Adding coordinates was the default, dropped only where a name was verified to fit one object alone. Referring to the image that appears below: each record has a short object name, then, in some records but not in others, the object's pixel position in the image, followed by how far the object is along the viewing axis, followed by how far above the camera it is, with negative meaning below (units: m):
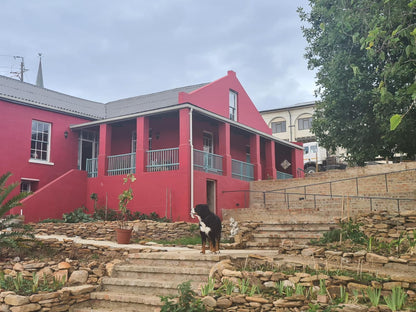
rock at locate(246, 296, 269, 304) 5.83 -1.09
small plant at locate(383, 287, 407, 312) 5.37 -1.06
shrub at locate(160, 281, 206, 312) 5.79 -1.14
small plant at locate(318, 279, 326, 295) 6.02 -0.97
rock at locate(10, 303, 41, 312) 6.56 -1.32
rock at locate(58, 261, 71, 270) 8.13 -0.85
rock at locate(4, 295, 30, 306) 6.62 -1.21
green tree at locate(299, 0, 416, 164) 10.47 +3.41
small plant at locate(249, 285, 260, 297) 6.03 -1.01
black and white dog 8.19 -0.14
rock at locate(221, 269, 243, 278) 6.55 -0.83
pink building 15.22 +2.80
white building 40.62 +9.48
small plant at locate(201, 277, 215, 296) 6.24 -1.00
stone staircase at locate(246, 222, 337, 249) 10.41 -0.36
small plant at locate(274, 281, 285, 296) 6.12 -0.98
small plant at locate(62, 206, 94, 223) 14.17 +0.12
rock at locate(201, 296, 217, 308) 5.93 -1.13
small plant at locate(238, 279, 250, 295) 6.12 -0.96
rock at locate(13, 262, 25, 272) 8.16 -0.88
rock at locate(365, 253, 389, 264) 7.60 -0.72
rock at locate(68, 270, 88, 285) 7.77 -1.03
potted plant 11.34 -0.20
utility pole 33.75 +11.88
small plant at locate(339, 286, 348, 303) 5.87 -1.06
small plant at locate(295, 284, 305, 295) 5.97 -0.99
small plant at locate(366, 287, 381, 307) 5.57 -1.03
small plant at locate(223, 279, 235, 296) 6.16 -0.98
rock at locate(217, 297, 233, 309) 5.91 -1.14
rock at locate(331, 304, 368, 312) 5.36 -1.12
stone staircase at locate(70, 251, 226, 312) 6.89 -1.03
